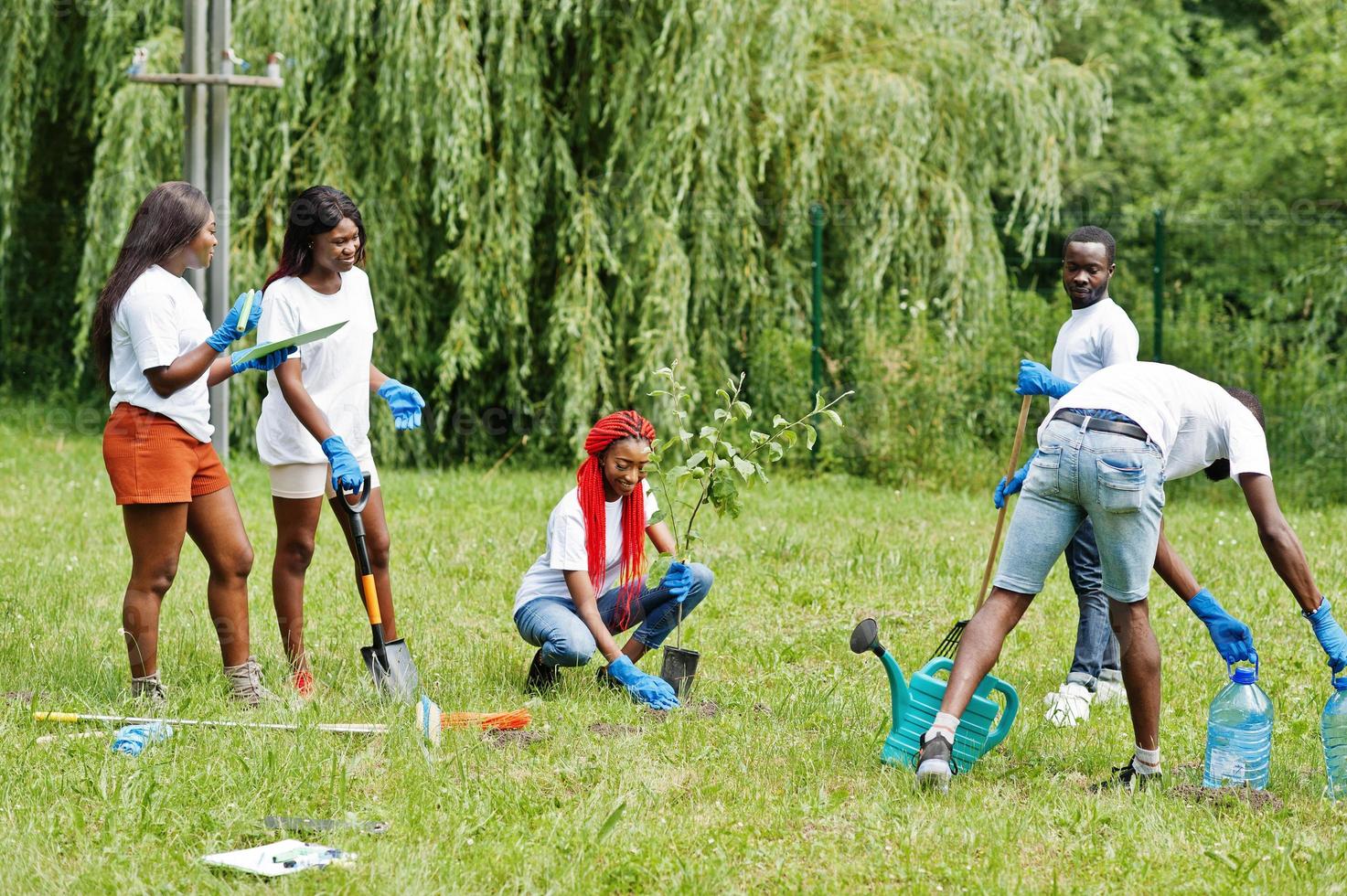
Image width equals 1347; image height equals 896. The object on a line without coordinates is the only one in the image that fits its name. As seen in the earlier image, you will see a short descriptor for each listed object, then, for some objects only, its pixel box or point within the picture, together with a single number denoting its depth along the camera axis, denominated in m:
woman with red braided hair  9.93
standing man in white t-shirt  9.92
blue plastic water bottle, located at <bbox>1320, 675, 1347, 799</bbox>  8.18
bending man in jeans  7.95
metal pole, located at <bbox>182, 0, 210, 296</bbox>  18.81
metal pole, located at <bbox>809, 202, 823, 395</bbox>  21.44
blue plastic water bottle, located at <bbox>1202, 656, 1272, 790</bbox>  8.23
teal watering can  8.51
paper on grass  6.81
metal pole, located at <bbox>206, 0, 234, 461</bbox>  18.81
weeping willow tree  19.92
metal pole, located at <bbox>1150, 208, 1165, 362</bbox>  21.44
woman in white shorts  9.52
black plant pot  10.17
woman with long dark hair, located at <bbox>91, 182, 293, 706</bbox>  9.05
